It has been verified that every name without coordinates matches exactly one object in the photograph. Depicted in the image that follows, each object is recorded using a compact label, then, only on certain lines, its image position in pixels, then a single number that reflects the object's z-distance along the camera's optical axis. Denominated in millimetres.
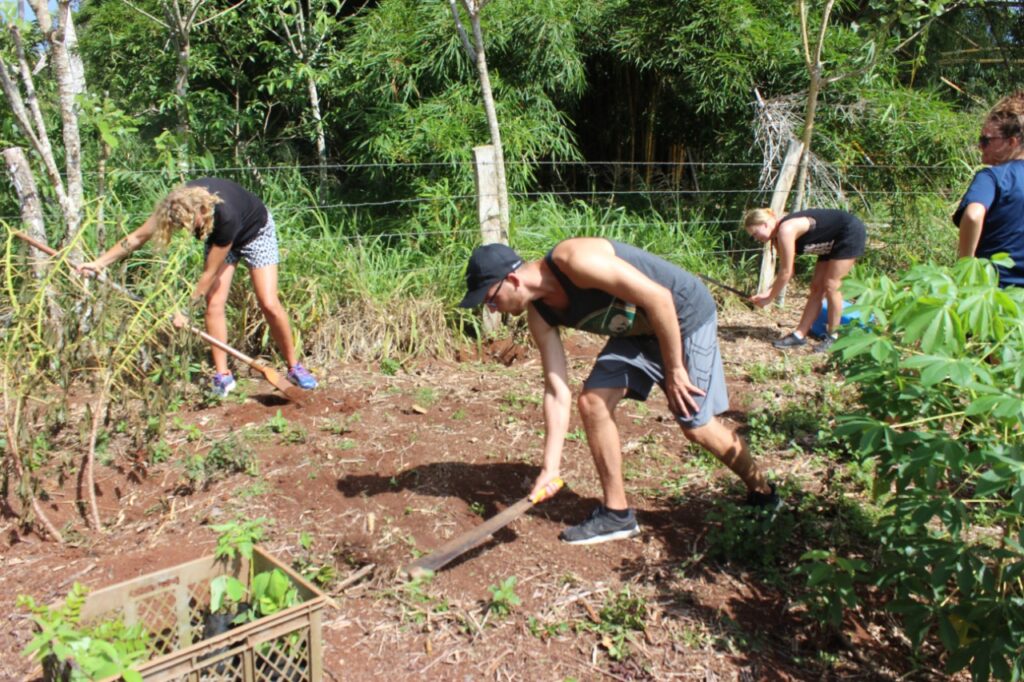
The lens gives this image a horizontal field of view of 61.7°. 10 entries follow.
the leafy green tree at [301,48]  7000
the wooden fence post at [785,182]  6895
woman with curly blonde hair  4227
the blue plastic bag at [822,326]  6281
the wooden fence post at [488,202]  5672
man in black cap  2875
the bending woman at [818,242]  5621
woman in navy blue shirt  3605
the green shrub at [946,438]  2236
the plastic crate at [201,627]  2068
